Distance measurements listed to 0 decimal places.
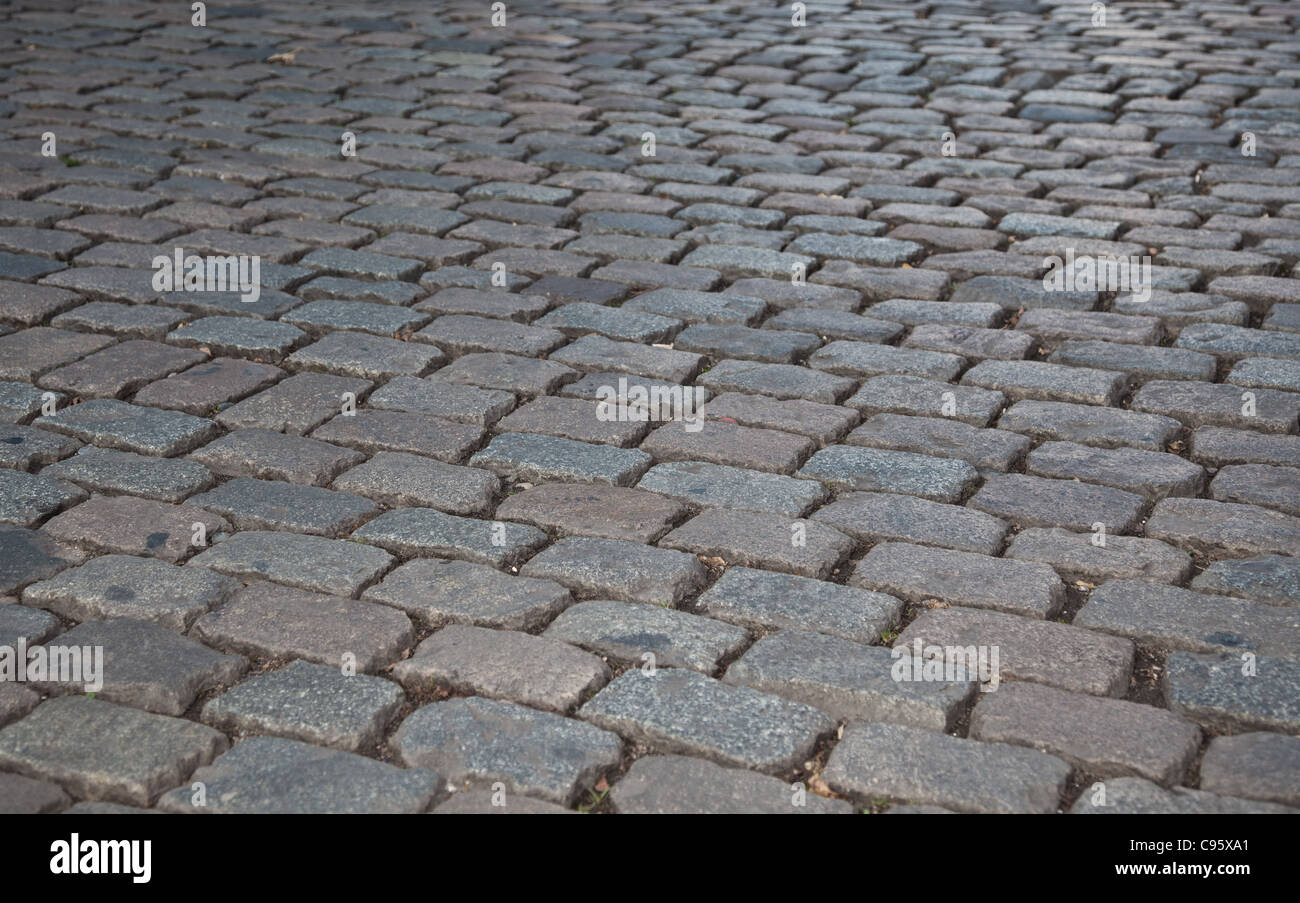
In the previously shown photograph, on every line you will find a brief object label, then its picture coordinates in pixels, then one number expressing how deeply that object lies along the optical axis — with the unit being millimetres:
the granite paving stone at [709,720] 2412
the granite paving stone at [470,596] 2818
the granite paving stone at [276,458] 3408
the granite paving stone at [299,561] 2939
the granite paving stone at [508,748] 2338
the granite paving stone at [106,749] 2309
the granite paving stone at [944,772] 2291
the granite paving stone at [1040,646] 2616
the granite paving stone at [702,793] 2268
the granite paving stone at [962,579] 2871
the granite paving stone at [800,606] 2795
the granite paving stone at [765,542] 3025
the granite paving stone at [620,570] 2924
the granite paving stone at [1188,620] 2723
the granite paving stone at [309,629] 2693
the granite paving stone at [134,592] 2811
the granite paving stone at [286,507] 3170
